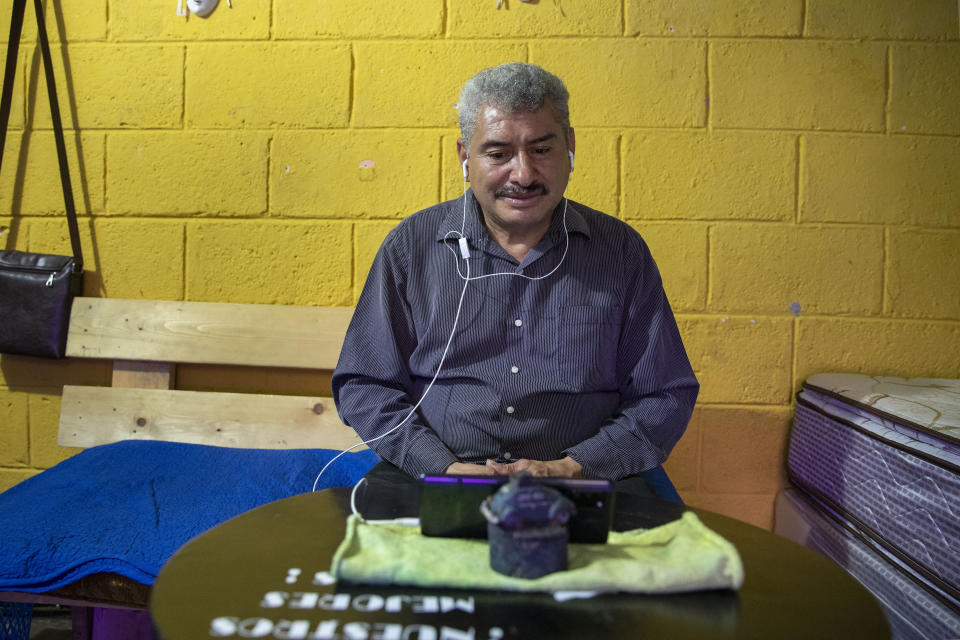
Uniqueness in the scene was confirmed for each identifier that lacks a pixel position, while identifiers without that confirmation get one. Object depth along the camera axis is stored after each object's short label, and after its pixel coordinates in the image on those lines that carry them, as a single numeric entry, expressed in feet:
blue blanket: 5.40
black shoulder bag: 8.04
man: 5.52
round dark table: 2.63
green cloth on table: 2.91
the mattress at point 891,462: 5.17
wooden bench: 7.89
